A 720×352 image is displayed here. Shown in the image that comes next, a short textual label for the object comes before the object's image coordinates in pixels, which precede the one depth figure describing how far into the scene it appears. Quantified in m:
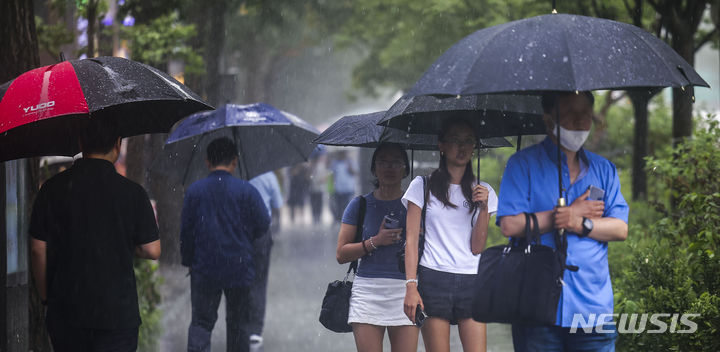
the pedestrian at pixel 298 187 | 52.41
